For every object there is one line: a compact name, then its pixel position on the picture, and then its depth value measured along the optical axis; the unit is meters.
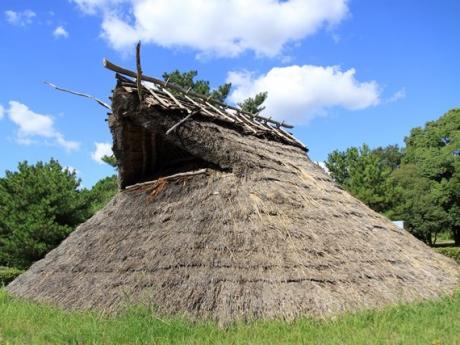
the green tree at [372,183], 25.47
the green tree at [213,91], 25.47
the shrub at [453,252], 18.95
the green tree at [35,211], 15.69
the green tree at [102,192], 18.38
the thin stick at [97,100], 8.14
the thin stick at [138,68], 7.18
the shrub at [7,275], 14.58
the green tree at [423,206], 29.83
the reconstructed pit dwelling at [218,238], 5.59
